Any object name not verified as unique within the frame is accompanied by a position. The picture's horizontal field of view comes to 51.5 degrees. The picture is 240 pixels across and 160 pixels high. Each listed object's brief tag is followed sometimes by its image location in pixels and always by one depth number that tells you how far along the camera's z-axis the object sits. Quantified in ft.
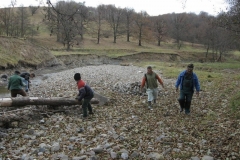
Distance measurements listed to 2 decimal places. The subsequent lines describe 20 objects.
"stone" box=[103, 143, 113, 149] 27.38
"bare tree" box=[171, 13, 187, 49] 361.30
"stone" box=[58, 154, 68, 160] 25.03
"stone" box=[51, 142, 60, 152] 27.06
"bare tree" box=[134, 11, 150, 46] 341.97
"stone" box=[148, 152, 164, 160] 24.48
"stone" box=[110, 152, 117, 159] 25.10
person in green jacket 47.00
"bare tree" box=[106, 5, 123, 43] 359.25
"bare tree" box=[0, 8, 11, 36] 245.86
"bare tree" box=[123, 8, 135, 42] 357.20
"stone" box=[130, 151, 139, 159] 25.24
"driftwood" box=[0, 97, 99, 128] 34.68
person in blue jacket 39.70
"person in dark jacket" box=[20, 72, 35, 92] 59.16
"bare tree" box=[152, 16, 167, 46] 349.20
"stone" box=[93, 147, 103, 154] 26.34
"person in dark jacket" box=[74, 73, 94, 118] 38.42
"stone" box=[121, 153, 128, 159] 24.91
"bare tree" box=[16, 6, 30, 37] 260.42
